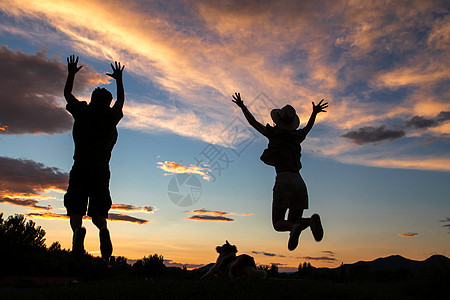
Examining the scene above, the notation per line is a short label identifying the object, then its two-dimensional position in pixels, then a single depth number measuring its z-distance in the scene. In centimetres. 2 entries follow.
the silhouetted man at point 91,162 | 843
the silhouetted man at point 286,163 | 1000
